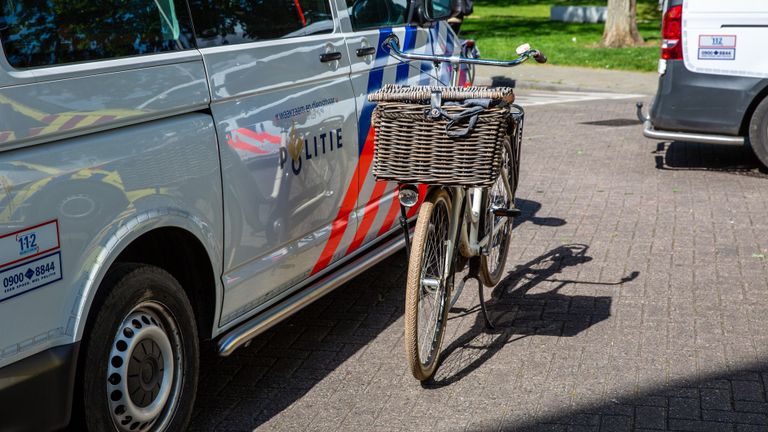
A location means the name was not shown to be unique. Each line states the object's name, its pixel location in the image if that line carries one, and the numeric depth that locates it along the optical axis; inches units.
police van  116.7
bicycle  164.1
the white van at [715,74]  341.7
